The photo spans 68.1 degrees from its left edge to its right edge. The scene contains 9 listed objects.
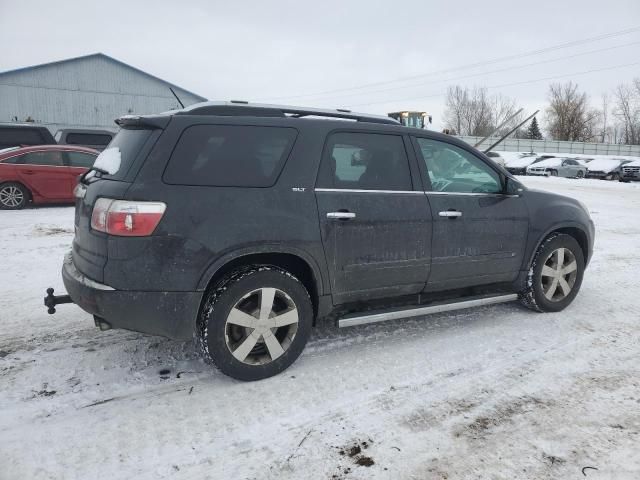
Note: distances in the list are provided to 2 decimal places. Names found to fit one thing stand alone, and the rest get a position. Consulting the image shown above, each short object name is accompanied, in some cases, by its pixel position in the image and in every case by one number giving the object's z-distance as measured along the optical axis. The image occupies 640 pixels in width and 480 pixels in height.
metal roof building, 29.20
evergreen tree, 79.19
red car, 10.35
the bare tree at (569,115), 69.31
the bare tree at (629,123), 73.82
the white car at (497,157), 29.07
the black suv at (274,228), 2.90
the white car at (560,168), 30.69
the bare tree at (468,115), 74.62
